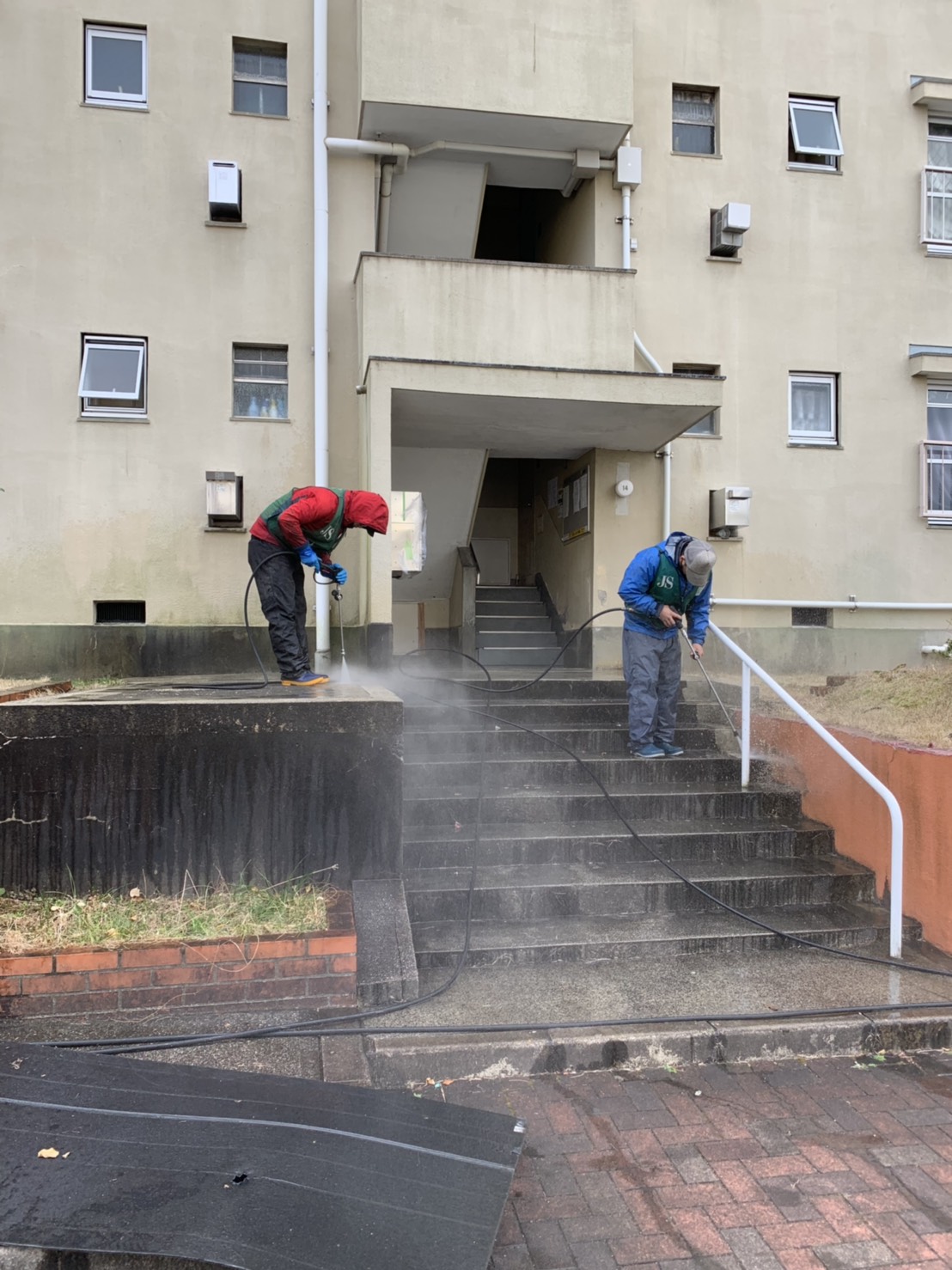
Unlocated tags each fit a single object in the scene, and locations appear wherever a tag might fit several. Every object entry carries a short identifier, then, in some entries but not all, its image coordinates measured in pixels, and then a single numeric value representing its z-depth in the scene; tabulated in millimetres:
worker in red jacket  5379
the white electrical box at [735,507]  8891
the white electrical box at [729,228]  8930
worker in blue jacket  5879
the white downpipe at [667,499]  9047
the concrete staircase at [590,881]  3756
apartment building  8039
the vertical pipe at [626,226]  8891
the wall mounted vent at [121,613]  8461
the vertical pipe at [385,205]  8664
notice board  9281
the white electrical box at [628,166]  8789
